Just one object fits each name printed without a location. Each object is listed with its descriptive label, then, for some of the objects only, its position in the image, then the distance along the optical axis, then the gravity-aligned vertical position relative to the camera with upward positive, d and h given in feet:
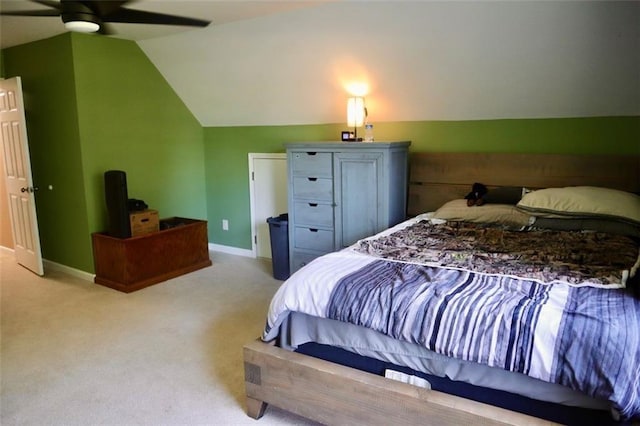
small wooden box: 13.41 -2.29
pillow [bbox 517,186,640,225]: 9.04 -1.34
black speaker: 12.91 -1.59
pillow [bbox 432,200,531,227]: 10.12 -1.70
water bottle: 12.61 +0.18
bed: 4.99 -2.45
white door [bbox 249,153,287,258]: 15.43 -1.72
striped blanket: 4.83 -2.11
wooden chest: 13.08 -3.28
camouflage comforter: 6.64 -1.92
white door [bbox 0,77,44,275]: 13.74 -0.93
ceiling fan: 7.64 +2.28
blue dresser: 11.60 -1.36
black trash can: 13.50 -3.02
